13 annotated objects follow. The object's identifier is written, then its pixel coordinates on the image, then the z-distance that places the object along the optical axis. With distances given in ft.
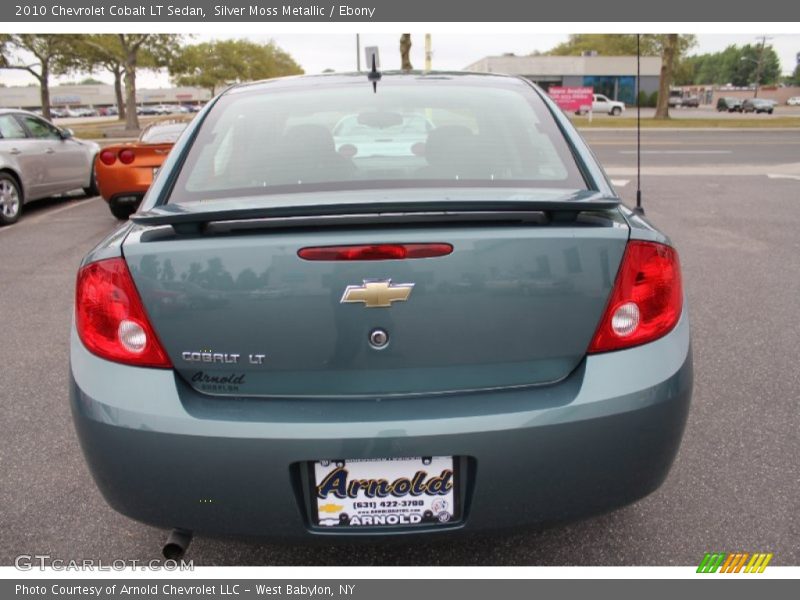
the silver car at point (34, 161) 29.32
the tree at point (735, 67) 410.10
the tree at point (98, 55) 115.65
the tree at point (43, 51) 102.06
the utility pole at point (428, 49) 102.06
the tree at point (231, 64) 200.64
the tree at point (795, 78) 385.36
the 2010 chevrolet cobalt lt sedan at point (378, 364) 5.71
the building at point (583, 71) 209.67
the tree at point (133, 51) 112.68
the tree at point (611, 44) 224.53
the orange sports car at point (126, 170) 27.45
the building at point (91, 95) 363.89
